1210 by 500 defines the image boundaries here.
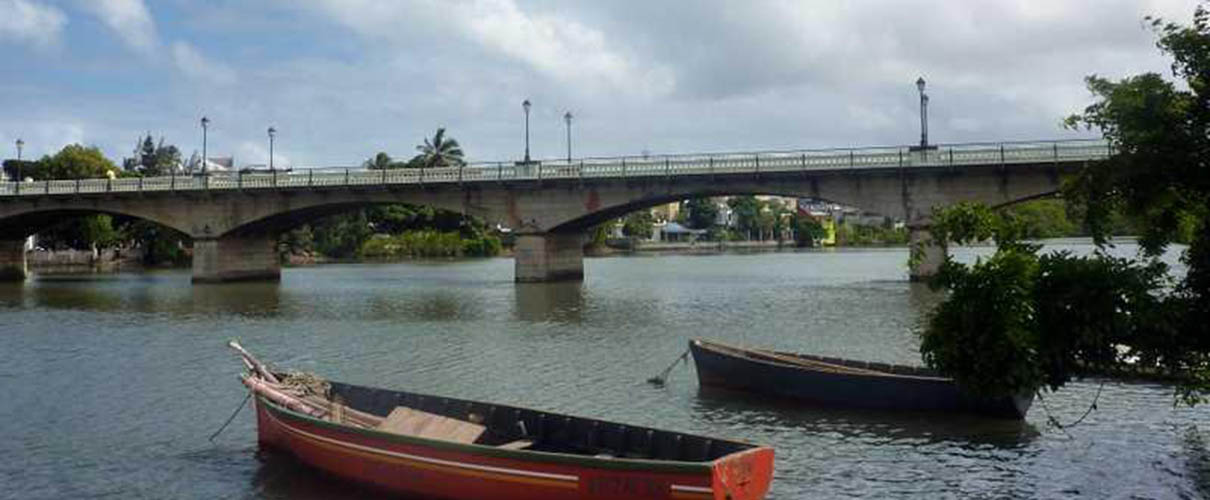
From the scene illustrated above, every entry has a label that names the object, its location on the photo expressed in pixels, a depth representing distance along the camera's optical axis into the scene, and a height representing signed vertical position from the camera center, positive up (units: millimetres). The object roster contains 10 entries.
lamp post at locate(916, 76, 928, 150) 57094 +7052
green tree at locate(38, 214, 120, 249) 106000 +1817
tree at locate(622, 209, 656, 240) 192125 +3288
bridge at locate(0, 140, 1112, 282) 57000 +3445
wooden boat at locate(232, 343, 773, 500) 12859 -2953
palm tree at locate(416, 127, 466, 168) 138000 +13039
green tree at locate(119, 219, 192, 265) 111188 +1001
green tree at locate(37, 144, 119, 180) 103312 +8755
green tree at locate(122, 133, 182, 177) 158125 +14983
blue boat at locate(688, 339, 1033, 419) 20734 -3077
